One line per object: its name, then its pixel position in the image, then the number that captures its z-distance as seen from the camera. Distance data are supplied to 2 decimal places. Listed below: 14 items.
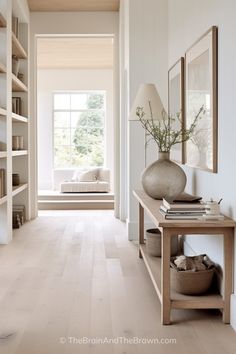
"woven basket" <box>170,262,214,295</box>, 3.17
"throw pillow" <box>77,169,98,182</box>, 10.66
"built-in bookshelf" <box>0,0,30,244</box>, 5.64
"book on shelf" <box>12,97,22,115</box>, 7.00
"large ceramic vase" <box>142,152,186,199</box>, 4.02
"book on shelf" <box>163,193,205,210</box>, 3.20
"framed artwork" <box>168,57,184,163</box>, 4.84
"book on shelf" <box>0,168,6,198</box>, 5.49
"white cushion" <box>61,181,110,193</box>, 10.09
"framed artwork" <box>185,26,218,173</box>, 3.44
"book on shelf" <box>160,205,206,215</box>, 3.16
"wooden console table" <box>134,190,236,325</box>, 3.02
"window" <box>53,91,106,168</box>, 11.66
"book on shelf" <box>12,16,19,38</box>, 6.83
